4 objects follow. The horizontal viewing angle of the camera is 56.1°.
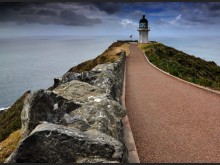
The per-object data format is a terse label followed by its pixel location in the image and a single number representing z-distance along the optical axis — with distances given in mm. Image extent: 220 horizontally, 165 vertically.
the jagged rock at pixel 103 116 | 3142
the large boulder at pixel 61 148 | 2472
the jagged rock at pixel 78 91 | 3784
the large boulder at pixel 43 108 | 3214
